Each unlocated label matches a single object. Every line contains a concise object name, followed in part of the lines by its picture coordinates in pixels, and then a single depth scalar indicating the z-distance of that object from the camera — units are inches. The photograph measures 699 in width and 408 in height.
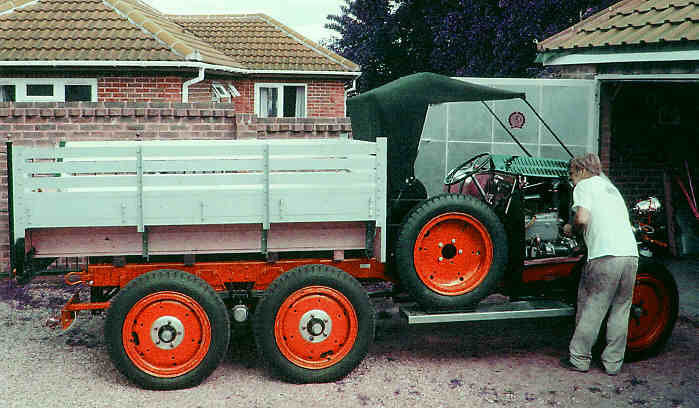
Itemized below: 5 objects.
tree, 946.7
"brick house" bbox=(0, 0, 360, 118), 579.5
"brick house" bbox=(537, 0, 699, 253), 400.8
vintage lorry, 234.5
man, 247.9
